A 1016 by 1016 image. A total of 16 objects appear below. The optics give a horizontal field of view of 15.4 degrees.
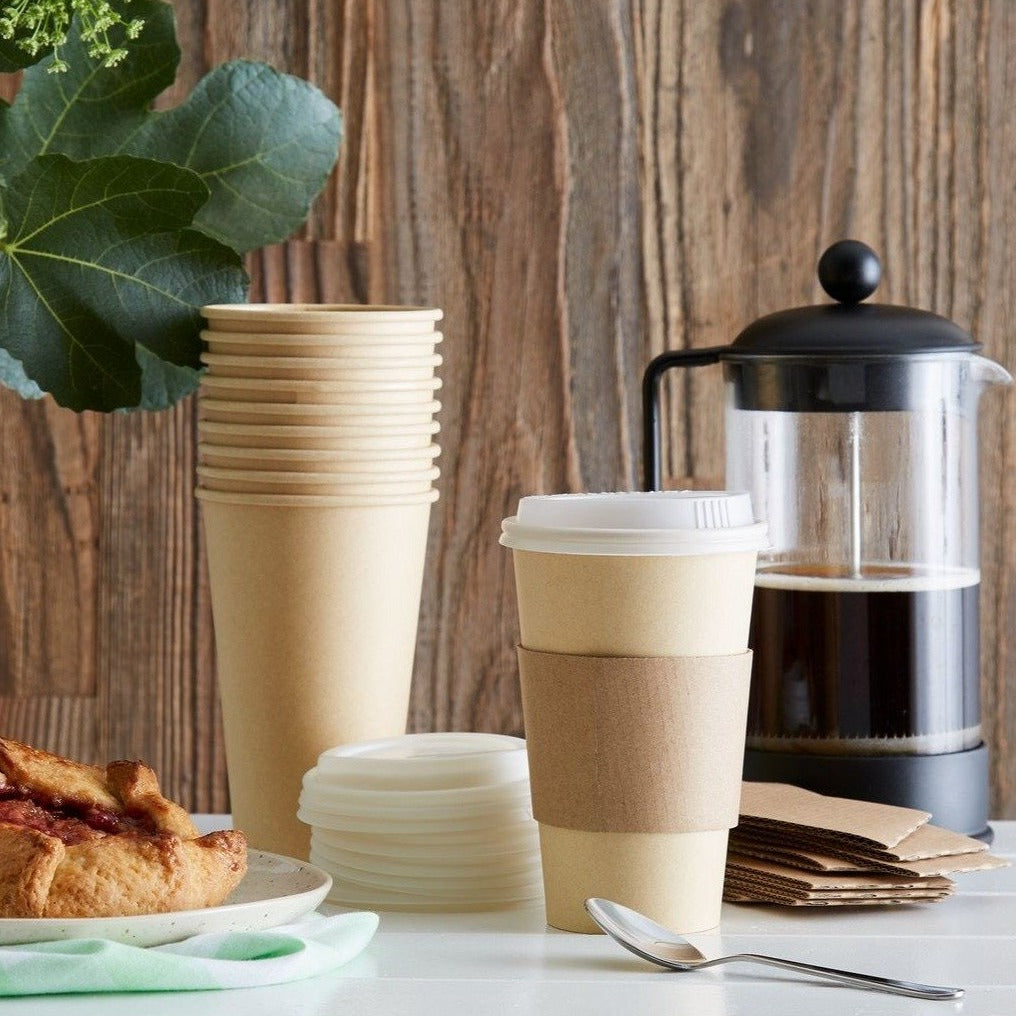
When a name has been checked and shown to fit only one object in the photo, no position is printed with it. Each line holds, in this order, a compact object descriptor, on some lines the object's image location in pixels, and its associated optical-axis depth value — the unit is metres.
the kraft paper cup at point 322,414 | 1.33
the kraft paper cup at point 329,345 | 1.33
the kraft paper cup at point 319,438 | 1.33
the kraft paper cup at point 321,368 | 1.33
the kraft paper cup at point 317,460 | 1.33
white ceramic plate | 1.17
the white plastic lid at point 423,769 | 1.28
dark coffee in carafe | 1.38
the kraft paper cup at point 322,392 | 1.33
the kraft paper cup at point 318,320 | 1.33
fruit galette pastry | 1.17
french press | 1.38
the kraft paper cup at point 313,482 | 1.33
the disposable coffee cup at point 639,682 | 1.22
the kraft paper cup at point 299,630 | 1.34
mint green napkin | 1.15
